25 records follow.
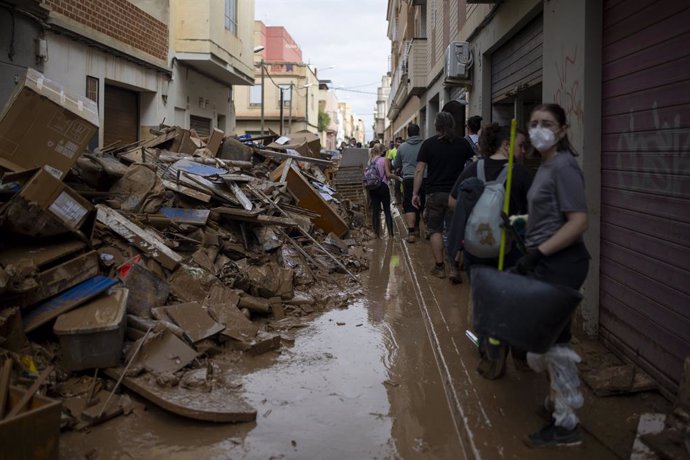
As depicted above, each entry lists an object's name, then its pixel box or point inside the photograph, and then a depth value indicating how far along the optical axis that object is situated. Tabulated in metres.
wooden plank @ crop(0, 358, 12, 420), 3.01
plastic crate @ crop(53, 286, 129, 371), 3.91
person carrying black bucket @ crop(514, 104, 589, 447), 3.01
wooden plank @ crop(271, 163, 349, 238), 9.77
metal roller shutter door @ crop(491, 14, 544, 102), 7.28
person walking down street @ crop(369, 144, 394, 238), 10.84
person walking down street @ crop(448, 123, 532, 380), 3.88
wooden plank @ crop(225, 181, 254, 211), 7.47
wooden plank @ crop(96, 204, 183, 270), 5.62
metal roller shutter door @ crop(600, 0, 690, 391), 3.60
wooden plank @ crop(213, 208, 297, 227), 7.14
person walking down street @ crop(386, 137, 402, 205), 17.02
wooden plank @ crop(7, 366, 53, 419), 2.88
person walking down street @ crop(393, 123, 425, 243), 9.87
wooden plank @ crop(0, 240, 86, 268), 4.44
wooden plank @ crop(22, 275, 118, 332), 4.14
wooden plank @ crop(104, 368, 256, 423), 3.50
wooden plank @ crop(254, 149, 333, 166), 11.28
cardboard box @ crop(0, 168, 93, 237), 4.37
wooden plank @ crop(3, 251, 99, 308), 4.17
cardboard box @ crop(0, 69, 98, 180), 5.01
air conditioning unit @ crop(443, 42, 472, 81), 10.91
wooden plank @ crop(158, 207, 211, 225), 6.67
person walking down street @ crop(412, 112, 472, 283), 7.20
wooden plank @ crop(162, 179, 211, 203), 7.17
